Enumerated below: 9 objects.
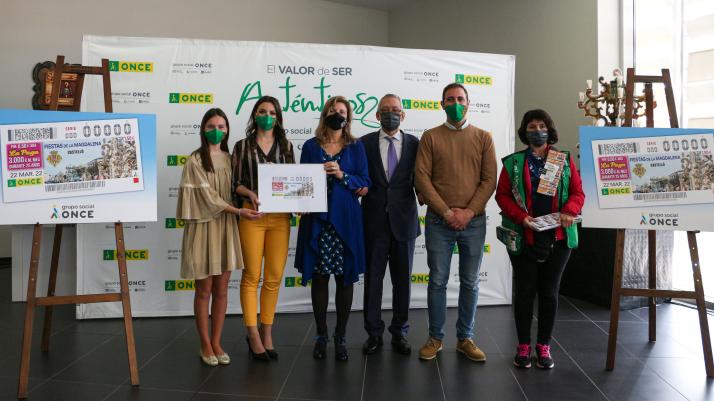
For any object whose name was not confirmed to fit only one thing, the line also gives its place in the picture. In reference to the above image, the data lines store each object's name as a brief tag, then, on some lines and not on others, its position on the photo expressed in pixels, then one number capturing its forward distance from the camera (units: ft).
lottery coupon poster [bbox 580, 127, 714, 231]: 9.08
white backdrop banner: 12.58
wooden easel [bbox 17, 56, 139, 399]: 8.11
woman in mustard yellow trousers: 9.39
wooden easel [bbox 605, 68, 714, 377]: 9.07
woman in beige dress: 9.02
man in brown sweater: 9.38
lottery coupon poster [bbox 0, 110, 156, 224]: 8.40
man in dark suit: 9.76
